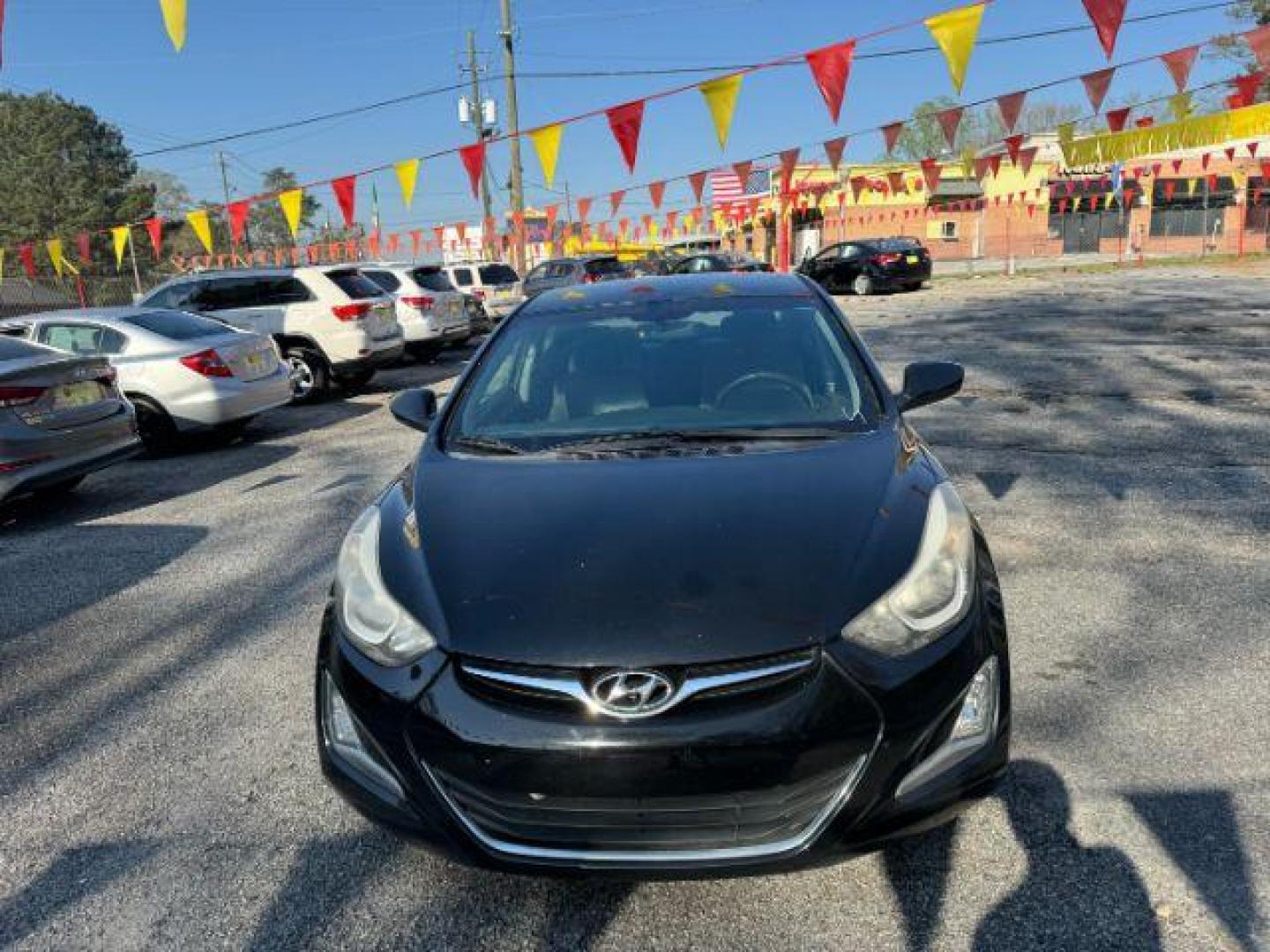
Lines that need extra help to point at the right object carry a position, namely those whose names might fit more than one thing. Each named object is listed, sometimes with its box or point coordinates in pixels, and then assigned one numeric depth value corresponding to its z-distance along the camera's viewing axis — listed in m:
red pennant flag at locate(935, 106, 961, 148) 14.13
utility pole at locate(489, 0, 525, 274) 25.95
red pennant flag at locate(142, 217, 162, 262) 17.98
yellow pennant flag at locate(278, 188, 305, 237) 16.47
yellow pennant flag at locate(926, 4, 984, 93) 9.21
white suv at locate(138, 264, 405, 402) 11.25
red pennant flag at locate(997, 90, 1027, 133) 13.16
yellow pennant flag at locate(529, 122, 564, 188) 12.71
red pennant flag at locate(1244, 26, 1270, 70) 10.55
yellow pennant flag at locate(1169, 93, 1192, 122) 17.25
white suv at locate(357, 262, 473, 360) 14.04
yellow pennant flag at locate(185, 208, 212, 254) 17.48
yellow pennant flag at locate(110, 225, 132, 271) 18.50
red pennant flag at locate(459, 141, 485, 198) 14.52
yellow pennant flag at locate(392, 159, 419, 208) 14.83
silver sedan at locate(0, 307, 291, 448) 8.35
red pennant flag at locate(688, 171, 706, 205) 19.58
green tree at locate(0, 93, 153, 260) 65.75
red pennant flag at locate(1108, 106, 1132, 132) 16.03
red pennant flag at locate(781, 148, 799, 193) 17.61
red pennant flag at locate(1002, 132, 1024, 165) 17.75
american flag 47.09
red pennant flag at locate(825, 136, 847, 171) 16.28
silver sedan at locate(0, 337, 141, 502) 6.13
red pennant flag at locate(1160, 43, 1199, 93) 11.85
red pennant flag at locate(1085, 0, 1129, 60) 9.02
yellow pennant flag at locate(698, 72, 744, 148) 11.30
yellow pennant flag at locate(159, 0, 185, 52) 6.04
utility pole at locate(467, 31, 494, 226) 32.19
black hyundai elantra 1.94
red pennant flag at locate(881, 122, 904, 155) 15.63
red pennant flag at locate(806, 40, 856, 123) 10.42
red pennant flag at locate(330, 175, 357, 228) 16.19
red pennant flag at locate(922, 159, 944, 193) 21.19
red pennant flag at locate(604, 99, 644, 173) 12.18
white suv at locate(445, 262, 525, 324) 17.83
